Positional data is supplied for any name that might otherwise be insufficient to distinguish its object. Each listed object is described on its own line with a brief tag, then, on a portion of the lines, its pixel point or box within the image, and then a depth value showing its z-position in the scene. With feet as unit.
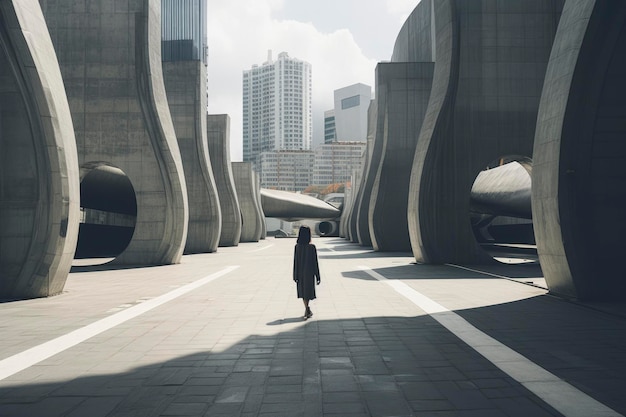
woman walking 26.76
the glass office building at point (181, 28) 520.42
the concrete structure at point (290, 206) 198.65
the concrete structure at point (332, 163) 542.98
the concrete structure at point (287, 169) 545.44
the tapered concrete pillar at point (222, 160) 108.06
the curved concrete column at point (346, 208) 160.39
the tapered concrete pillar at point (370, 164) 92.58
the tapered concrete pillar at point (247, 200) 143.84
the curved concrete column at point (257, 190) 161.38
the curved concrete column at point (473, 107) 57.00
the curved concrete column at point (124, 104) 59.31
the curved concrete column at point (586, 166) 28.94
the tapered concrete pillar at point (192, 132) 86.38
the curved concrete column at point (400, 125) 85.56
